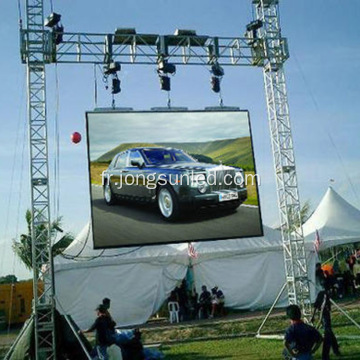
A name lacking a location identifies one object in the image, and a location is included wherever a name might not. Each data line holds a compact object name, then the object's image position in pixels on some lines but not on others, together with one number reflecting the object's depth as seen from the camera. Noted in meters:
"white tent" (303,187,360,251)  21.89
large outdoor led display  15.12
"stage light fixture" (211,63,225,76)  15.20
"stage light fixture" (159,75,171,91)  14.87
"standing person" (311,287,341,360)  9.83
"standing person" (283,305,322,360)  6.39
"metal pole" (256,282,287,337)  14.38
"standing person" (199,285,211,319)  19.62
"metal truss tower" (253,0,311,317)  14.27
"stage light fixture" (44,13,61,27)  13.54
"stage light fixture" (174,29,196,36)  14.88
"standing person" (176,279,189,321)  19.75
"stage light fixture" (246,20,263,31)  15.22
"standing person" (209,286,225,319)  19.59
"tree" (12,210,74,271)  28.99
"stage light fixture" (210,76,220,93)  15.48
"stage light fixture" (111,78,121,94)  14.70
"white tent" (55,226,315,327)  18.86
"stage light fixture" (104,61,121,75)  14.34
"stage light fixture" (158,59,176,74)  14.71
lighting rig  12.45
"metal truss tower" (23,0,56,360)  11.73
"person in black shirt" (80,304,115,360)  9.39
